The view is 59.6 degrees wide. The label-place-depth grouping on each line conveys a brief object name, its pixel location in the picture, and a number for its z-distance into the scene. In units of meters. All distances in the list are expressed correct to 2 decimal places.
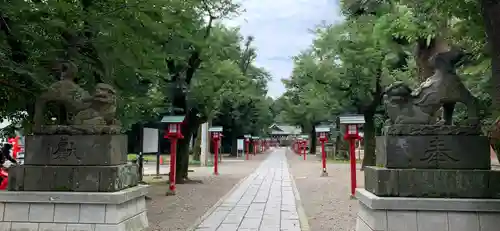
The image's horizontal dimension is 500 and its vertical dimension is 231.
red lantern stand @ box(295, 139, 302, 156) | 54.18
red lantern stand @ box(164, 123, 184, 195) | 13.82
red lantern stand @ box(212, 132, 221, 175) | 25.69
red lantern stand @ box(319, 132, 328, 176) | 22.55
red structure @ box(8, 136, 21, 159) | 19.41
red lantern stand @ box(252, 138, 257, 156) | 53.59
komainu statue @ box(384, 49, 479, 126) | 5.68
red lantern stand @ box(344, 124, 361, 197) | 14.09
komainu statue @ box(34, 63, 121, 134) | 6.11
